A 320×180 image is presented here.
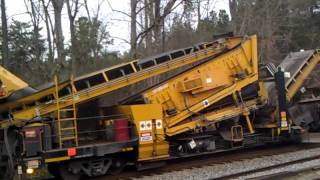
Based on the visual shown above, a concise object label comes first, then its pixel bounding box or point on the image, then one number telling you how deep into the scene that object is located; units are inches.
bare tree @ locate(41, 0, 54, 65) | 1094.2
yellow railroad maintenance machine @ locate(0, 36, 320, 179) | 495.5
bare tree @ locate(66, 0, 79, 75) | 1030.4
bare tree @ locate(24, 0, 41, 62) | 1172.7
